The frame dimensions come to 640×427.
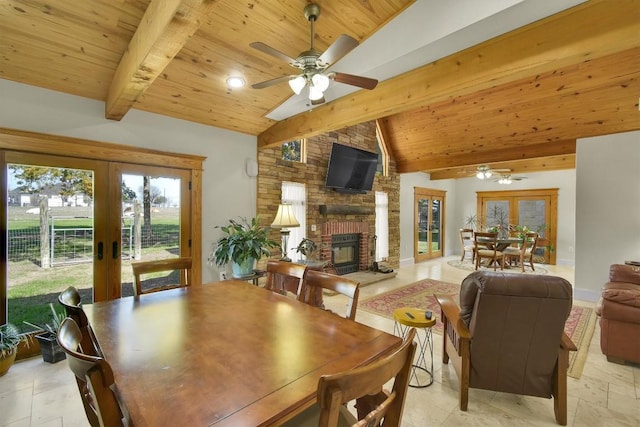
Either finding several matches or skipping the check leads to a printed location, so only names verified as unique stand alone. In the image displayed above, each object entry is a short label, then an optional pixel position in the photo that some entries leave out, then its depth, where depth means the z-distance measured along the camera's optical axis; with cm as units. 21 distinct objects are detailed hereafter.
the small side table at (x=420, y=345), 223
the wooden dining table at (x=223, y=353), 87
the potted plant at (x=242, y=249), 351
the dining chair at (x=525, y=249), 669
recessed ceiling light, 306
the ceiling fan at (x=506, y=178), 780
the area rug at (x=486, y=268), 686
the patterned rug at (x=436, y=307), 290
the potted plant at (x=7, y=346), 242
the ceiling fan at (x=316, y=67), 194
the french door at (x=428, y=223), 809
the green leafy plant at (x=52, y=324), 280
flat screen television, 539
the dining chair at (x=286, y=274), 211
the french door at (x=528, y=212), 788
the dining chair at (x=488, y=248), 671
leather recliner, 181
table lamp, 386
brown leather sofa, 253
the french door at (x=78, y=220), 270
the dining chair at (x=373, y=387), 69
